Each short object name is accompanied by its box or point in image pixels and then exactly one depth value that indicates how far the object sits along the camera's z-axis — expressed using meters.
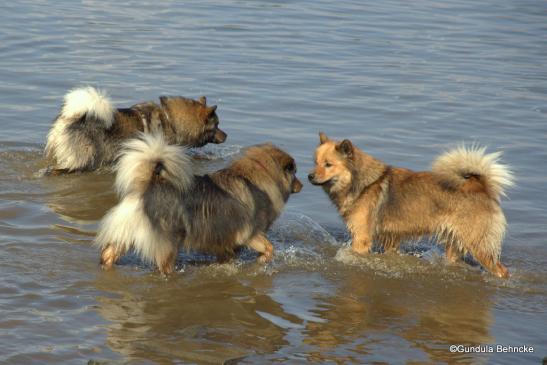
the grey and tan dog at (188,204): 13.52
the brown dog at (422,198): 15.14
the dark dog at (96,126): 18.75
